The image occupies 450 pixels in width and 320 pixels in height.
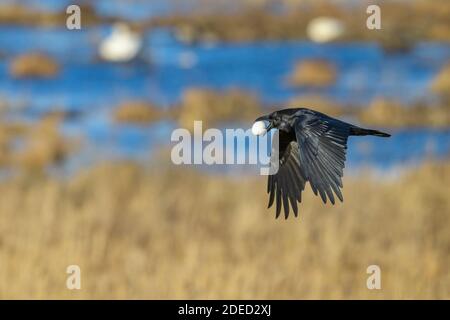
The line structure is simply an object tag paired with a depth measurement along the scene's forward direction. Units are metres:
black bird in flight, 4.48
